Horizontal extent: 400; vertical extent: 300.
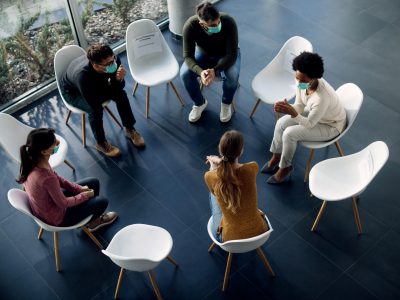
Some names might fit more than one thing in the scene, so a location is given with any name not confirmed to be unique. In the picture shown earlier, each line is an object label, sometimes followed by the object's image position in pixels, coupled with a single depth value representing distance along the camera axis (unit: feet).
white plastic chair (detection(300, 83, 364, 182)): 13.26
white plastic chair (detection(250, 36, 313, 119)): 15.37
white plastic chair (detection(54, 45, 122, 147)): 15.15
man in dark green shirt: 14.66
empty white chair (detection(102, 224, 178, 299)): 11.32
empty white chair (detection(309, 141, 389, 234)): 11.93
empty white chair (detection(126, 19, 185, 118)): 16.25
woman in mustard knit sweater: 10.25
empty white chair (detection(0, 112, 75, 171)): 13.33
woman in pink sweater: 11.08
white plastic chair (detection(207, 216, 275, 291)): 10.21
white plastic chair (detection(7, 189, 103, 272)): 11.14
